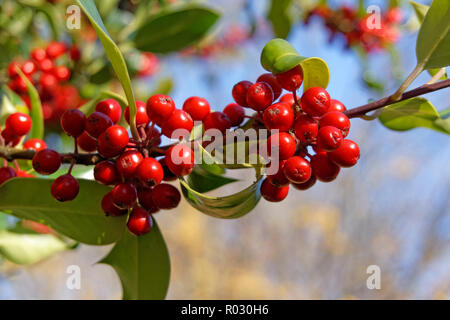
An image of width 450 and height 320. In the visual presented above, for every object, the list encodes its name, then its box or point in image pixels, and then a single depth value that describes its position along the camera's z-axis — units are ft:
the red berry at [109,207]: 1.26
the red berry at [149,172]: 1.21
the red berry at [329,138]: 1.19
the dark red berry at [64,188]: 1.24
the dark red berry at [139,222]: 1.25
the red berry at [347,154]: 1.21
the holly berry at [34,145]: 1.36
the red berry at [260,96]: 1.22
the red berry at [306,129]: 1.21
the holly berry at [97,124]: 1.24
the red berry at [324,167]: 1.24
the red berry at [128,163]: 1.22
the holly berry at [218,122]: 1.24
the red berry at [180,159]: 1.20
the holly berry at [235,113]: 1.26
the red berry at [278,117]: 1.20
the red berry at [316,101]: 1.20
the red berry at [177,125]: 1.22
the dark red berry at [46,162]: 1.24
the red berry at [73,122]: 1.25
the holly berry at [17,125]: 1.33
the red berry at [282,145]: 1.20
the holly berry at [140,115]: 1.27
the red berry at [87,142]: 1.28
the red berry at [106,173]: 1.24
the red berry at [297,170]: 1.20
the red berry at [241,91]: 1.25
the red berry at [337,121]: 1.20
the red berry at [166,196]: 1.23
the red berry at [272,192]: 1.24
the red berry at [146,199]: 1.27
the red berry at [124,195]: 1.23
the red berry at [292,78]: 1.21
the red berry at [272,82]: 1.25
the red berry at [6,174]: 1.32
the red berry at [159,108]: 1.23
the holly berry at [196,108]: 1.25
